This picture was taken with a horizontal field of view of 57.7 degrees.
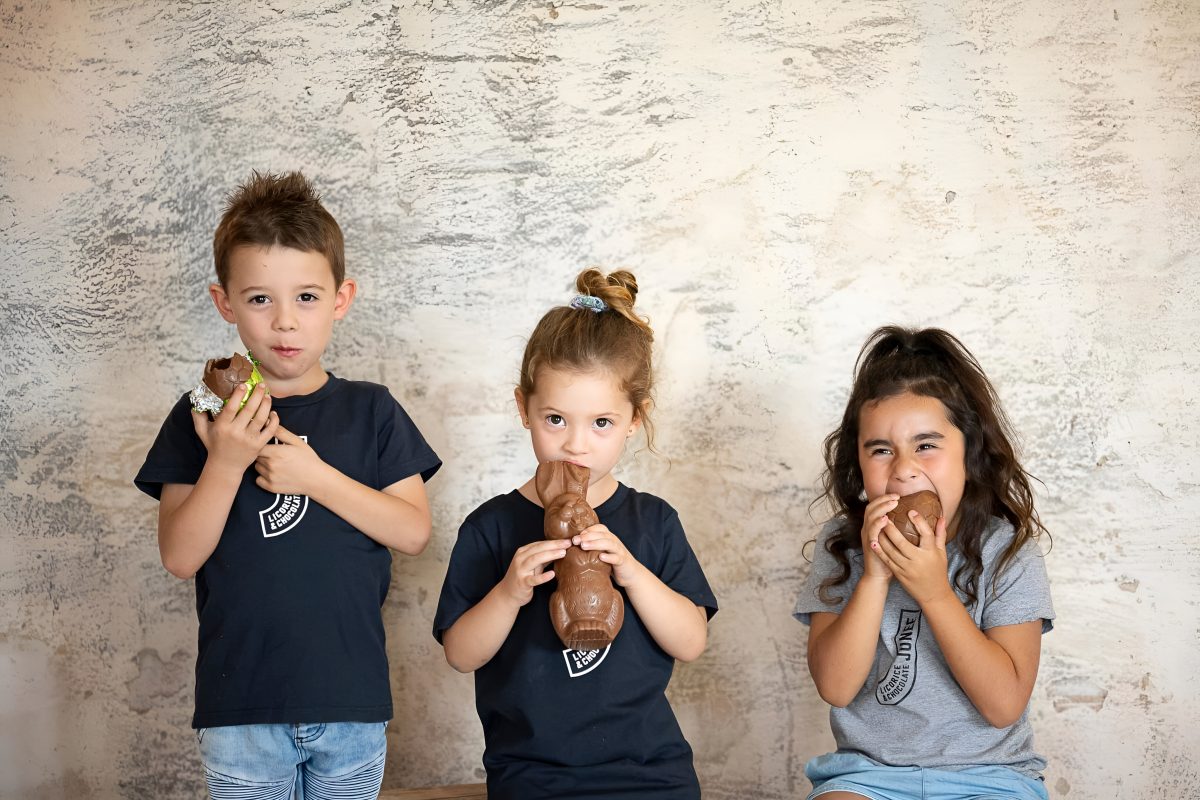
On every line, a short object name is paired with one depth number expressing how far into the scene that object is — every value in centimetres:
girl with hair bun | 233
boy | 247
